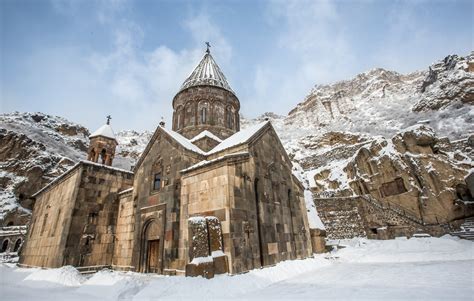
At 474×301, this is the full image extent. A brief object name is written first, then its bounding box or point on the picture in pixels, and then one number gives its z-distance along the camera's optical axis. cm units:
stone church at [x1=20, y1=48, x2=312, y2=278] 682
